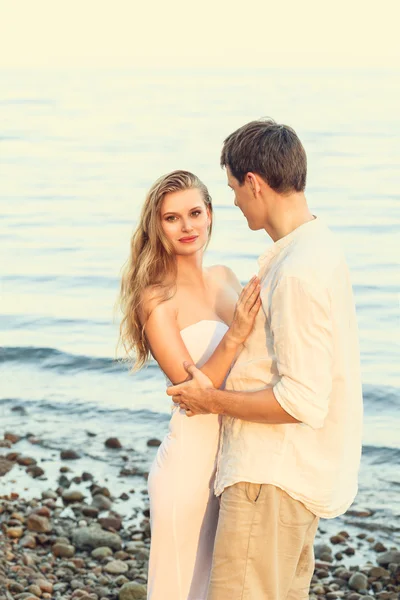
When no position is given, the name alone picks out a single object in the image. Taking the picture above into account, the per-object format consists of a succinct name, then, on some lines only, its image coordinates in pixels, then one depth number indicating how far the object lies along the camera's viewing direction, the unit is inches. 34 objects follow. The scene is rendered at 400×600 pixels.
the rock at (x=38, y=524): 281.4
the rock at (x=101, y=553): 267.9
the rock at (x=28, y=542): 272.5
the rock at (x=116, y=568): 260.1
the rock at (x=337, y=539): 284.8
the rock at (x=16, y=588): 243.4
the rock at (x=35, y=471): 327.6
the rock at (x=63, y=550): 268.5
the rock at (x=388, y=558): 270.2
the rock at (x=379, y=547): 280.7
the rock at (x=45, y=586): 245.6
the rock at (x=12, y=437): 363.7
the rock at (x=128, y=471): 332.8
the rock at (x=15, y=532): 277.7
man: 142.1
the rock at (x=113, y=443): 361.1
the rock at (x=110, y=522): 287.1
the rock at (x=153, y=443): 362.3
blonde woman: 172.7
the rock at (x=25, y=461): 338.6
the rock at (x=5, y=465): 330.9
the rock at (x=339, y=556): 274.2
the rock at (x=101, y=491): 313.3
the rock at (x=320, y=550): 274.7
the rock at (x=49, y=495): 307.1
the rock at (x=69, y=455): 347.9
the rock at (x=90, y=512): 295.7
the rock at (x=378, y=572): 262.4
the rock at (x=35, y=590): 243.4
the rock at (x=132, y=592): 244.2
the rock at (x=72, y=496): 306.3
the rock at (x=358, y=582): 255.1
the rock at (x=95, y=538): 273.4
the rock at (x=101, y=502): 302.2
